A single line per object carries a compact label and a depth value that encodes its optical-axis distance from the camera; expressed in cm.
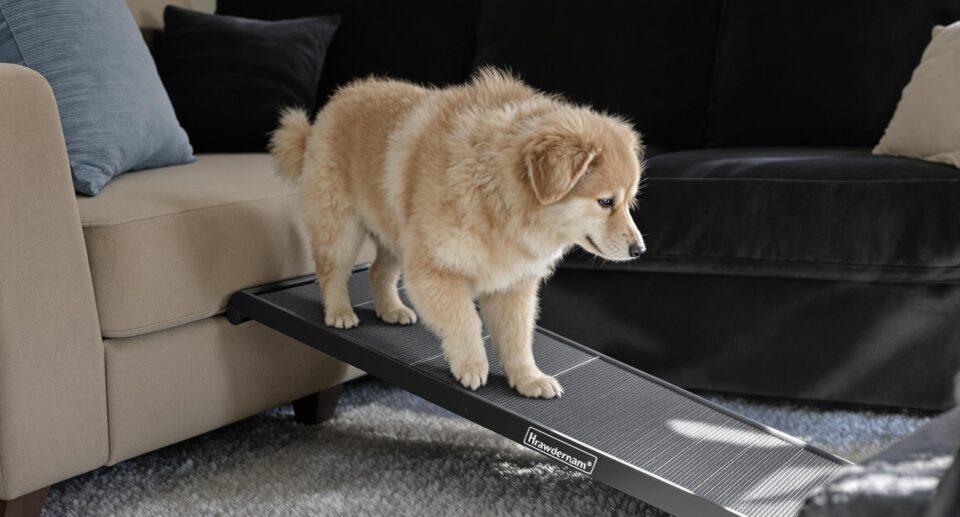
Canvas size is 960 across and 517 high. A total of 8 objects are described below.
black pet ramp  158
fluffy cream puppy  168
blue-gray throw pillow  205
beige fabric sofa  157
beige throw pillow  223
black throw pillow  287
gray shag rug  183
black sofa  217
